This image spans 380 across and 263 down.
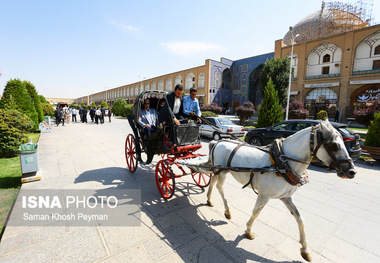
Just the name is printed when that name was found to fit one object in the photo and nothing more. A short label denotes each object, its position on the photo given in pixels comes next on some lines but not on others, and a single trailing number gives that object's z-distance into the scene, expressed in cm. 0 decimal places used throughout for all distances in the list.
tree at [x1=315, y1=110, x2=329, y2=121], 1596
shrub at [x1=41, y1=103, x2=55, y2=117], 2183
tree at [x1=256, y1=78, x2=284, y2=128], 1455
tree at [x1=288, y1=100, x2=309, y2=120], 1711
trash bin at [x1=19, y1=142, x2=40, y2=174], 459
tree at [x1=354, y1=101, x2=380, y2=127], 1370
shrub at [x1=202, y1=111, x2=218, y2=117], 1937
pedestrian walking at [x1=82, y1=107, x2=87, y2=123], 2145
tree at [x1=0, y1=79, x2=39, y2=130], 939
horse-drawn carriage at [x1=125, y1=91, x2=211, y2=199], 395
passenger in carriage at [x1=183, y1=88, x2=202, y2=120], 444
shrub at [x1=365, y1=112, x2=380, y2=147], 731
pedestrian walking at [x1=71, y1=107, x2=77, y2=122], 2324
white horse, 206
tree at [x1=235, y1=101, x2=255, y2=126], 1820
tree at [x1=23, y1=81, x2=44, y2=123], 1495
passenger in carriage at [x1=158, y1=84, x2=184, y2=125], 418
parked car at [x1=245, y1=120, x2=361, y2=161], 594
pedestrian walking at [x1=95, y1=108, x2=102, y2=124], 2004
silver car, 1119
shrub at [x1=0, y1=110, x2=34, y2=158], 632
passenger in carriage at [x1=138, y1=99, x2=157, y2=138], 505
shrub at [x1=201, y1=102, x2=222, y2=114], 2736
